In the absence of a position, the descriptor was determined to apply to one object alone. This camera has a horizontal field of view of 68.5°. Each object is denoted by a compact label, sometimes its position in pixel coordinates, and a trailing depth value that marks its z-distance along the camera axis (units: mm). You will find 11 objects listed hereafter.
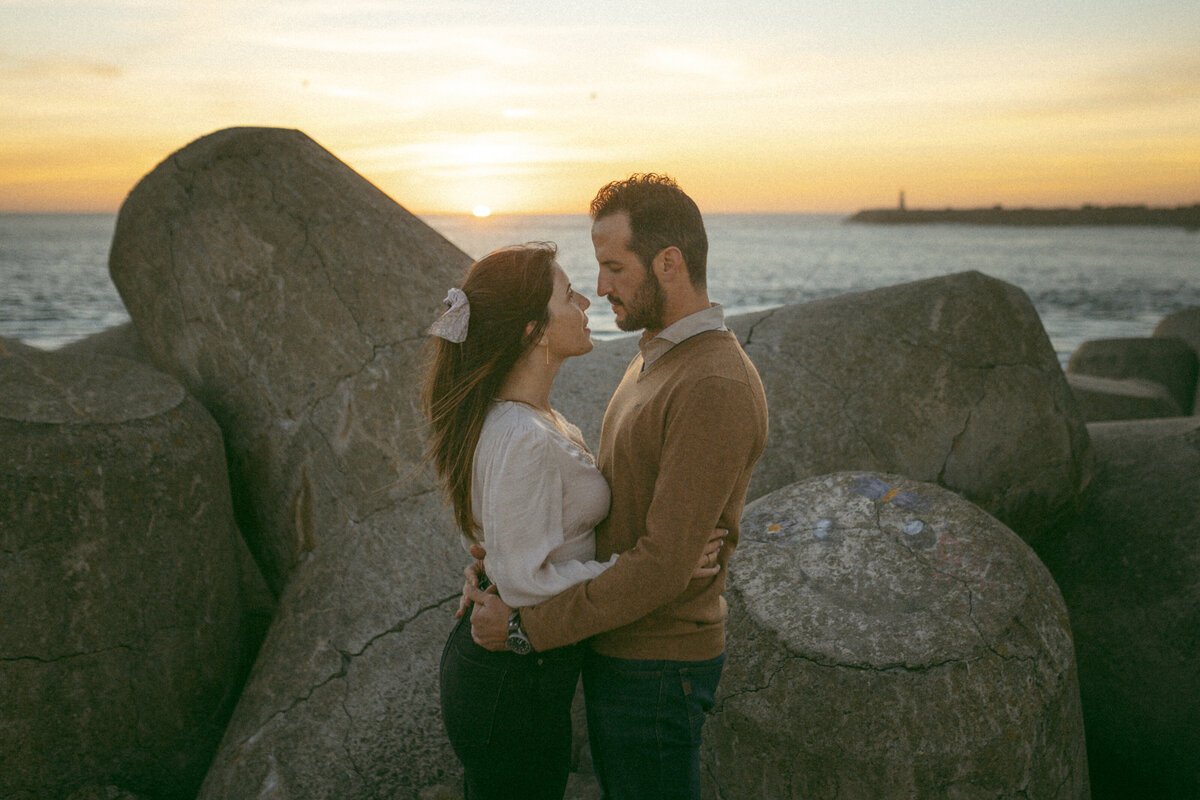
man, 1856
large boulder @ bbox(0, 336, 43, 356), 4166
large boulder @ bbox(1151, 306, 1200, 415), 8500
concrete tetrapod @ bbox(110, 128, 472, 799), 3299
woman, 1938
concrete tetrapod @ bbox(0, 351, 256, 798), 3049
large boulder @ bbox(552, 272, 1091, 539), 4277
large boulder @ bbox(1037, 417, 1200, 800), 3625
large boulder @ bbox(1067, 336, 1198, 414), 8000
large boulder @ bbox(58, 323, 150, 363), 5281
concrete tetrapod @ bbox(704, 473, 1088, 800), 2566
